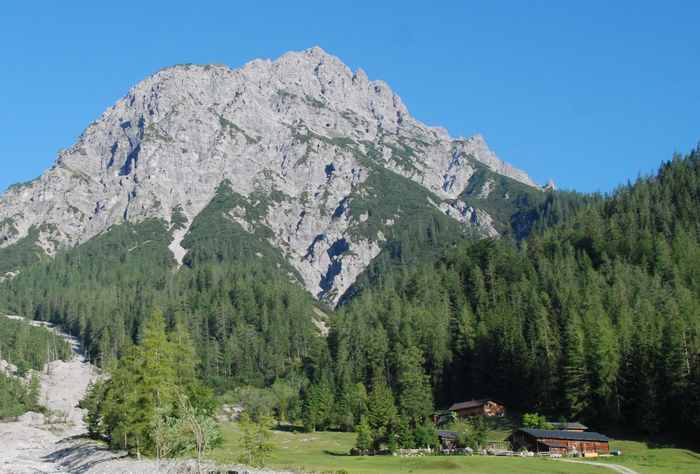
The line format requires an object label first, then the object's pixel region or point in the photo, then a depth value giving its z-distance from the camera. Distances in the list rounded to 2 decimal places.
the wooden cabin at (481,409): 138.12
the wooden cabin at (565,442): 103.88
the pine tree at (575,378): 124.88
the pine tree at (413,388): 141.50
